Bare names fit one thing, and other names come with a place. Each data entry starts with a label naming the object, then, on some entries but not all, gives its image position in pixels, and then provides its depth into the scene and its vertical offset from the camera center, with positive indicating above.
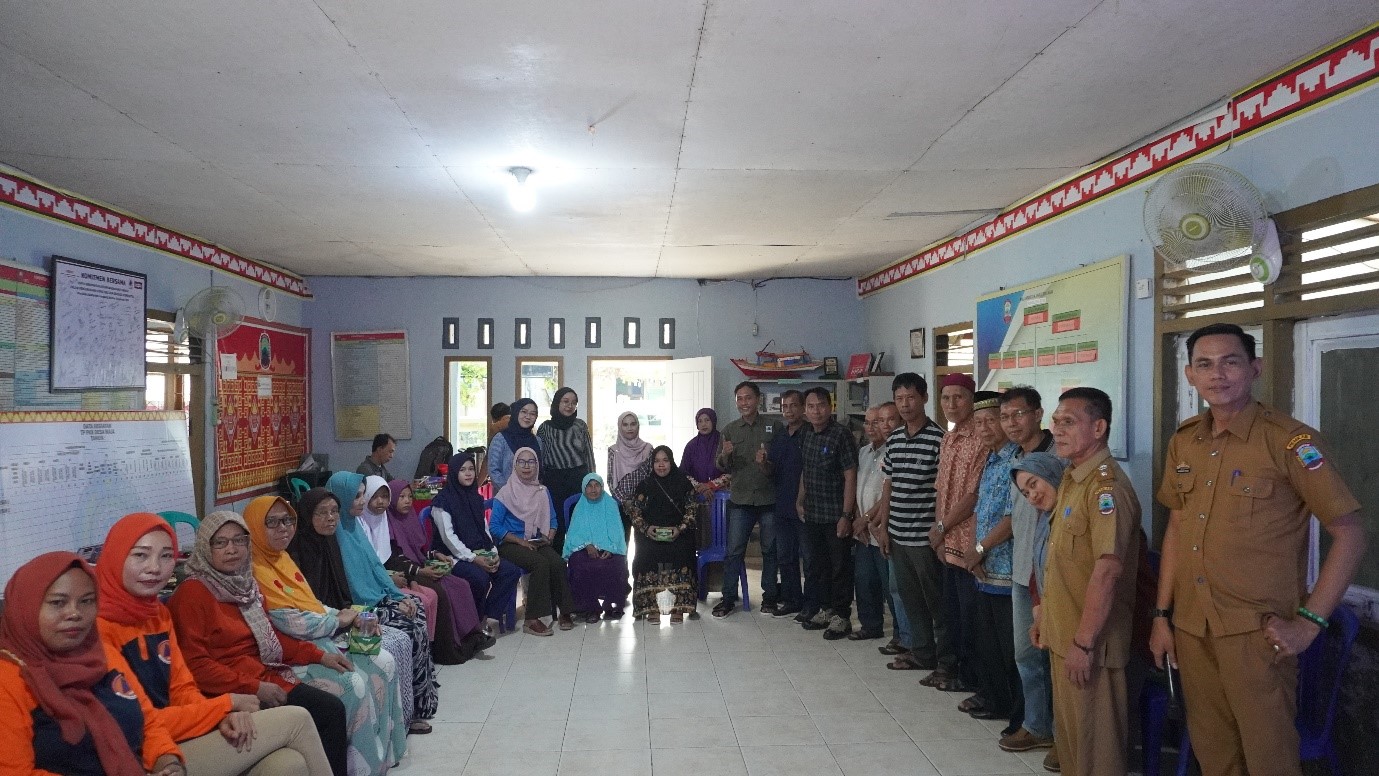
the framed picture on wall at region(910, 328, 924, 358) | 6.91 +0.38
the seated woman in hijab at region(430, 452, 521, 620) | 5.06 -0.93
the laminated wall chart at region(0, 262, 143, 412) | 4.27 +0.25
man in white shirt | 4.88 -0.86
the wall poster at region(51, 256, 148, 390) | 4.66 +0.37
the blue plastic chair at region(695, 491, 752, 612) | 6.45 -1.02
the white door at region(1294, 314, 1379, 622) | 2.84 -0.04
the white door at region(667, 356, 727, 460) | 8.05 -0.03
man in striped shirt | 4.36 -0.68
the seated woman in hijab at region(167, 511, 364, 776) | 2.71 -0.84
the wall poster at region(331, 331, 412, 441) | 8.19 +0.01
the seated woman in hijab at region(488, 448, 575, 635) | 5.32 -0.97
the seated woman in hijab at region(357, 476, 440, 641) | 4.44 -0.73
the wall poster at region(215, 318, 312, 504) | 6.61 -0.15
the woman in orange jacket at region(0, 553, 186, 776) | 1.98 -0.70
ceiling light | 4.42 +1.08
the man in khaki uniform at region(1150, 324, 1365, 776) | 2.29 -0.49
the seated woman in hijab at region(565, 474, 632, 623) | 5.59 -1.11
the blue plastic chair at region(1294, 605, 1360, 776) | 2.59 -0.92
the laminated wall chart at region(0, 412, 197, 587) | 3.46 -0.40
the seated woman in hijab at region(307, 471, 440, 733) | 3.68 -0.87
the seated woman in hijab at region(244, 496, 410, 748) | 3.17 -0.83
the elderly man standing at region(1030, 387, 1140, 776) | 2.67 -0.64
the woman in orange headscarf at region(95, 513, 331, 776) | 2.41 -0.80
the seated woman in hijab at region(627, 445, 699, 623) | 5.63 -1.04
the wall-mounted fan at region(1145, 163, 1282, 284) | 3.08 +0.63
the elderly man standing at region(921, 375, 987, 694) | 3.94 -0.61
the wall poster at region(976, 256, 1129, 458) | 4.15 +0.31
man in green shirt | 5.69 -0.69
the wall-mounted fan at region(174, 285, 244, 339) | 5.83 +0.52
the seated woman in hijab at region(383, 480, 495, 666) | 4.63 -1.07
